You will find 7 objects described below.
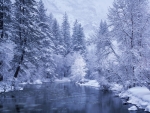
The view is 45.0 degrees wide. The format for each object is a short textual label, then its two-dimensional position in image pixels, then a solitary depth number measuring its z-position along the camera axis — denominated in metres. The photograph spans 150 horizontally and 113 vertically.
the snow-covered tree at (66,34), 57.47
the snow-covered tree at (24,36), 23.67
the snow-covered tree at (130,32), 18.45
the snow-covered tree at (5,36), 19.20
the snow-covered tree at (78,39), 57.84
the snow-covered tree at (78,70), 46.38
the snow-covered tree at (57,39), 51.28
